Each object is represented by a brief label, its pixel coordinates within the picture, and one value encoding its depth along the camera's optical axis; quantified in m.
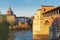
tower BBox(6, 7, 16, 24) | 72.71
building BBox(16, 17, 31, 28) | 68.03
